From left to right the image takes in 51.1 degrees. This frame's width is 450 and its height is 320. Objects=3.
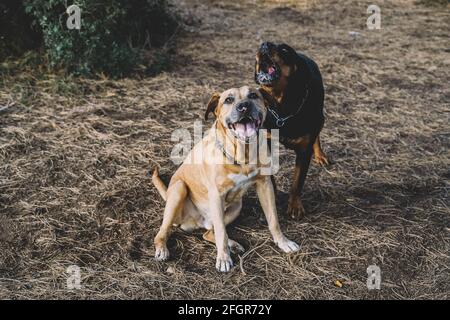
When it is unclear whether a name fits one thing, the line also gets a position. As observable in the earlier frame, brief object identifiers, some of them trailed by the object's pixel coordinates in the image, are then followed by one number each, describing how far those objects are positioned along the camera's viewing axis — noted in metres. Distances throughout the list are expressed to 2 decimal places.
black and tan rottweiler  3.47
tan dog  3.14
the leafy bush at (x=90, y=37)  5.52
